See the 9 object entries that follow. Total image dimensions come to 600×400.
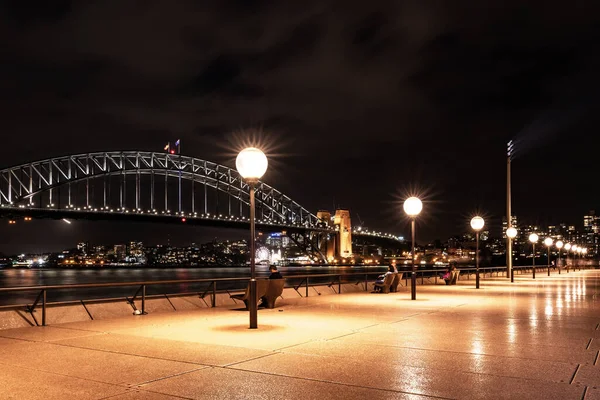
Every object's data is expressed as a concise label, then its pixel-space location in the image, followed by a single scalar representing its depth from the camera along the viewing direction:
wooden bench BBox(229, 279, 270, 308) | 13.31
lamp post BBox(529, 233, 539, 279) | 37.09
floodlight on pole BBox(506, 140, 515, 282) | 32.86
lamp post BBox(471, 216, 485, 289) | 23.45
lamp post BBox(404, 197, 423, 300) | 17.73
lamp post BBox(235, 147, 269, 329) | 10.74
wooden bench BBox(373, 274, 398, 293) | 19.48
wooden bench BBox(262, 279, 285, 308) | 13.89
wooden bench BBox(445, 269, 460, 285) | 25.97
